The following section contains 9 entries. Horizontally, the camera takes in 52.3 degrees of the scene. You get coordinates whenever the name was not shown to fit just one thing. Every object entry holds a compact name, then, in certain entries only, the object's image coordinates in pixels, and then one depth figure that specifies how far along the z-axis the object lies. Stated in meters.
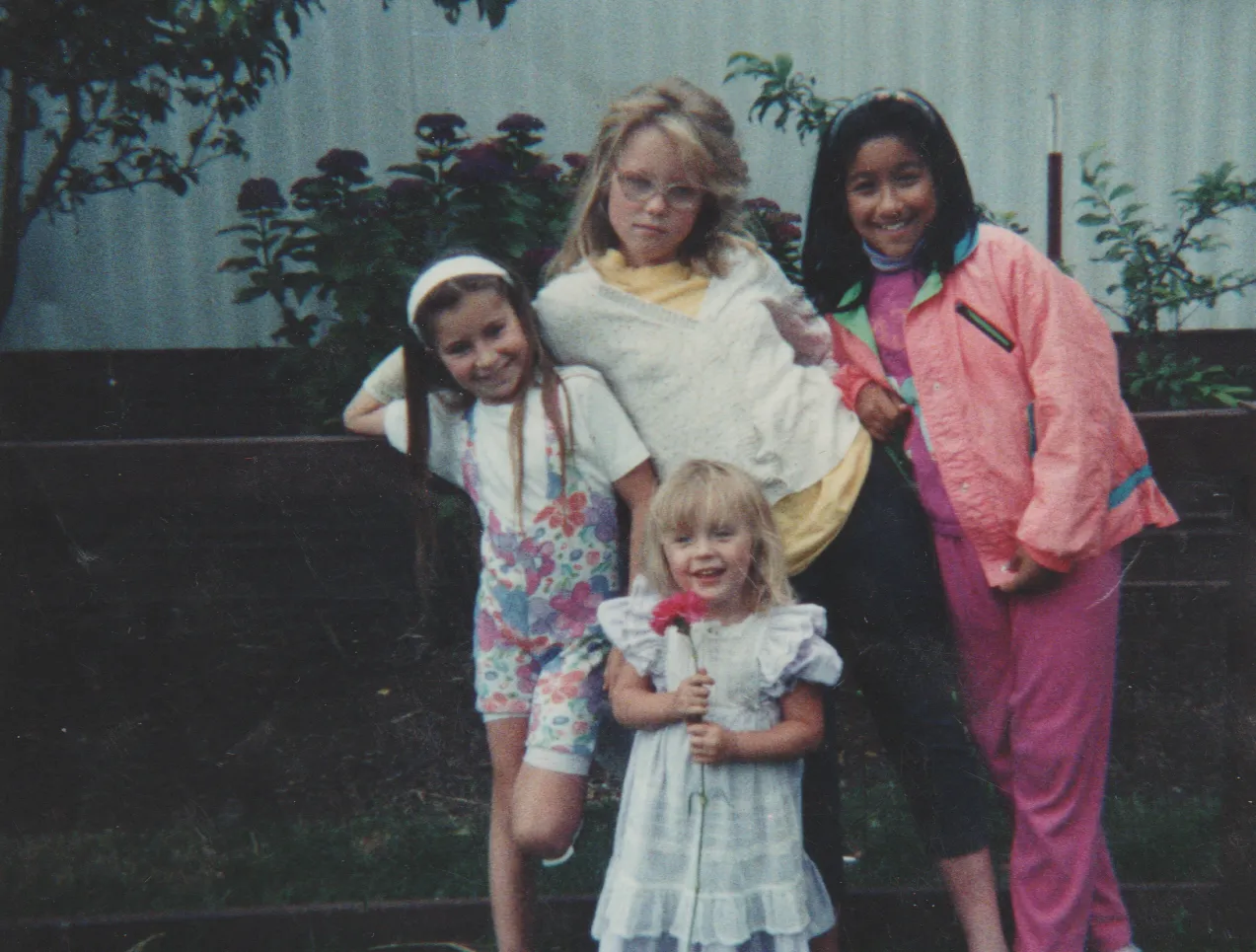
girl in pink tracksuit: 2.33
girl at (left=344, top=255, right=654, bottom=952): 2.43
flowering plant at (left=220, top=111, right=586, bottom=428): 3.83
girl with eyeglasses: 2.44
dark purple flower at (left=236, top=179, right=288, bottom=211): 4.11
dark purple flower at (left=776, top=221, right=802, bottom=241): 4.03
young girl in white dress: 2.26
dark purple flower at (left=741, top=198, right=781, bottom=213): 4.29
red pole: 4.51
